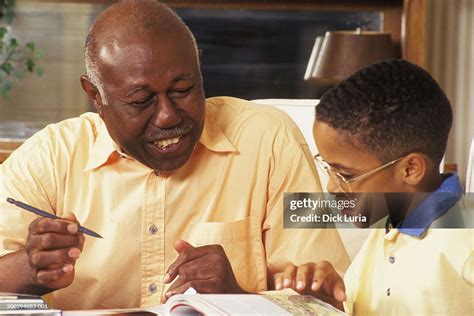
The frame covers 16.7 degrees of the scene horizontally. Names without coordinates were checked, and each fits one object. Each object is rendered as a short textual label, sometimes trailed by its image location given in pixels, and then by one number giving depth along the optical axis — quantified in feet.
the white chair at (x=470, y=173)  10.81
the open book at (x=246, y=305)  9.98
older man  10.36
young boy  10.34
